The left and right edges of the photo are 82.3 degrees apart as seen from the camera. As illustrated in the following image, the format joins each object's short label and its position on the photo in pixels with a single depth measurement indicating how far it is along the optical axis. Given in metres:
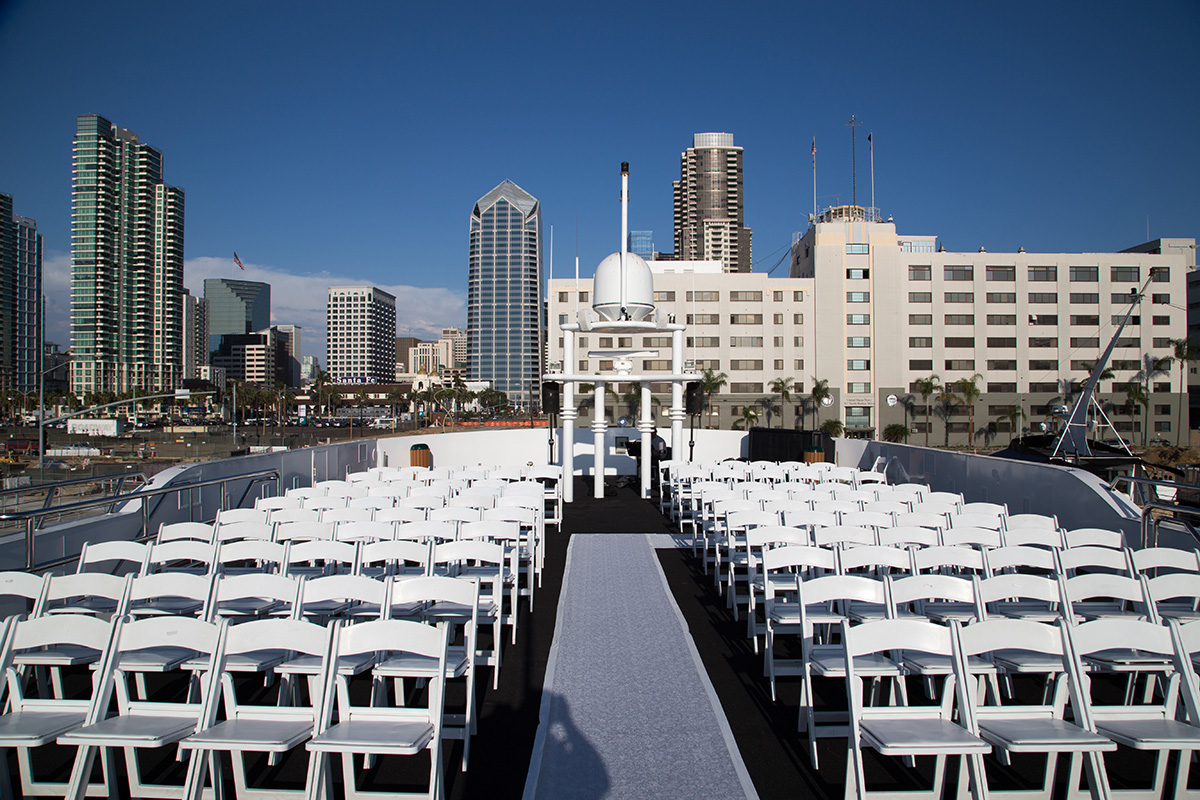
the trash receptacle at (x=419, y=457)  17.19
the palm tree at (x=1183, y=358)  58.47
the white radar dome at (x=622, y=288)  15.44
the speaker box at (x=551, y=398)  15.43
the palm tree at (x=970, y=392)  58.25
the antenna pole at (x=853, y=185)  72.44
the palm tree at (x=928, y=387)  58.25
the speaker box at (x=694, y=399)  15.85
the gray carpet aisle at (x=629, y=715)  3.55
